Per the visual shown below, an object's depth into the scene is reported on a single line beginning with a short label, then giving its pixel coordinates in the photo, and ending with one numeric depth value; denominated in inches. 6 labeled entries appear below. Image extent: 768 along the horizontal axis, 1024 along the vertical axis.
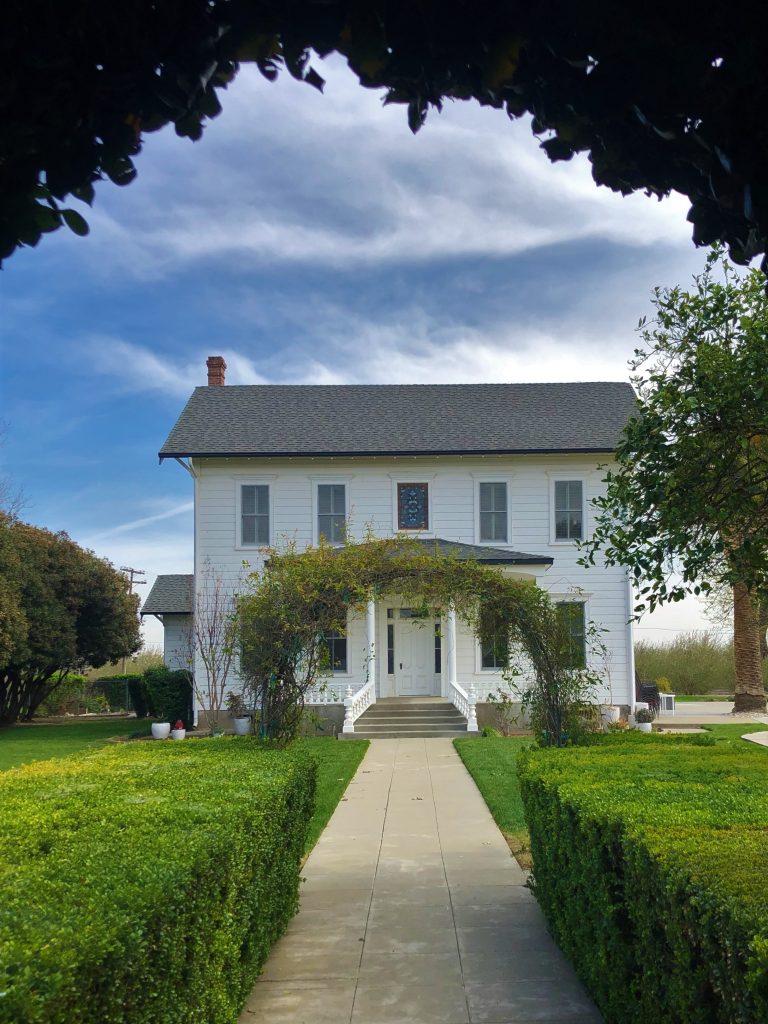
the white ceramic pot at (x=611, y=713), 935.8
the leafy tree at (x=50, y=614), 1122.7
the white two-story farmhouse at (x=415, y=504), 1016.2
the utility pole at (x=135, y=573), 1961.1
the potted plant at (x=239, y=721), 600.3
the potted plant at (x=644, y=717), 960.3
